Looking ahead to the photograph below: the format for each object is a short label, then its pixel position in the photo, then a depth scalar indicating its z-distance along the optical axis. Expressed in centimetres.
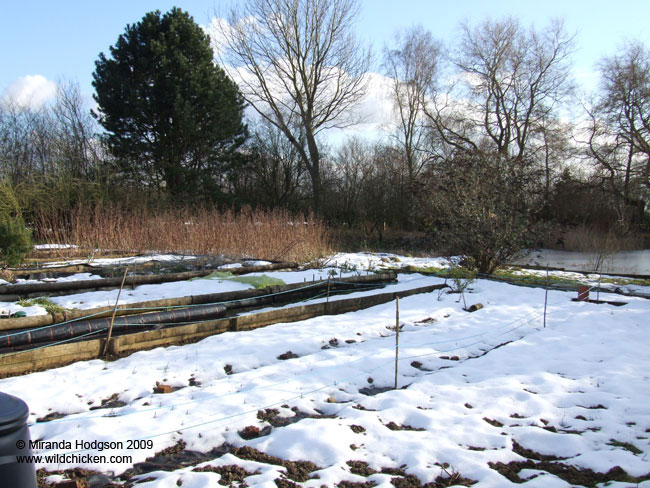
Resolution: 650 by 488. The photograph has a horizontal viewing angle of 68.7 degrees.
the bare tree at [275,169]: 3084
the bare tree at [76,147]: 1779
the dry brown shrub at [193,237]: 1277
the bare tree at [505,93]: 2552
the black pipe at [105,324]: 452
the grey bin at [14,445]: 133
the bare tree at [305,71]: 2616
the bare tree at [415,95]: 2855
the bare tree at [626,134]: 2425
